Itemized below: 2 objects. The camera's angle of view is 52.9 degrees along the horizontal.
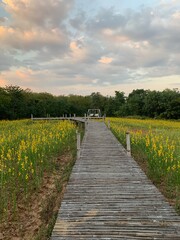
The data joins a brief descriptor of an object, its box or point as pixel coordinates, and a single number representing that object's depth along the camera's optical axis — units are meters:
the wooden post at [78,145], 6.85
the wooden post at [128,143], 6.99
